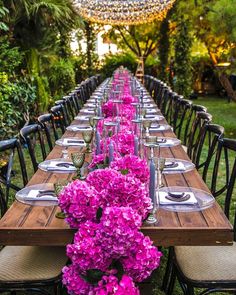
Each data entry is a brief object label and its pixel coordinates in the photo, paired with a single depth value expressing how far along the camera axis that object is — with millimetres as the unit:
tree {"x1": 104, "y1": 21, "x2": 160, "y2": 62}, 11849
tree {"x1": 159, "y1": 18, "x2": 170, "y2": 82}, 10469
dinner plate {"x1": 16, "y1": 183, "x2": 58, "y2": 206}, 1564
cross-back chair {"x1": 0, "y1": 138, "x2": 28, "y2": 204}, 1911
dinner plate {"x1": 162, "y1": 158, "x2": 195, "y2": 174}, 1945
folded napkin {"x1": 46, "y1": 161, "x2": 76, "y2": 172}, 1977
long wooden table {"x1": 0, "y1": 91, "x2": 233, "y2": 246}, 1334
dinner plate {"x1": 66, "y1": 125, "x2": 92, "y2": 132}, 2968
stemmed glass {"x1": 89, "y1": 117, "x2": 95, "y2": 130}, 2558
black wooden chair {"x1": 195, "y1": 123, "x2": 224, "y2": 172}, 2159
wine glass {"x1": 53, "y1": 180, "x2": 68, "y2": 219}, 1428
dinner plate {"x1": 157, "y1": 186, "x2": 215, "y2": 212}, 1494
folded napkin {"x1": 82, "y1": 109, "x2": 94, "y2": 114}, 3837
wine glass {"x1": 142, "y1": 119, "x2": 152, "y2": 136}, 2742
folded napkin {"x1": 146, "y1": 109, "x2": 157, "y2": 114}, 3787
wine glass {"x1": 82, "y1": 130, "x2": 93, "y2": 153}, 2241
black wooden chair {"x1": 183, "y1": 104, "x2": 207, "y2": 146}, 3021
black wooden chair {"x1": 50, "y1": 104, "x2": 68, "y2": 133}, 3171
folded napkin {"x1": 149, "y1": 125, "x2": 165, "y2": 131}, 2974
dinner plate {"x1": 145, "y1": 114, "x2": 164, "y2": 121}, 3426
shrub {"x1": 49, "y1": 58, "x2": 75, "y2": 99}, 7128
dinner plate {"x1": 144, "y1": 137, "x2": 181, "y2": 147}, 2497
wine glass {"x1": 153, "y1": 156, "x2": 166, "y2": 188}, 1616
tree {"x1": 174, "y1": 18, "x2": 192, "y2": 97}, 7716
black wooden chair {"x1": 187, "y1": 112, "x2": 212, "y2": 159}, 2709
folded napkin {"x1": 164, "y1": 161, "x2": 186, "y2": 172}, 1964
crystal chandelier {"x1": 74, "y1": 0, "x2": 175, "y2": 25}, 6247
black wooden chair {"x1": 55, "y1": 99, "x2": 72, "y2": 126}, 3634
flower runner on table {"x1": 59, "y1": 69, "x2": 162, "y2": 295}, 990
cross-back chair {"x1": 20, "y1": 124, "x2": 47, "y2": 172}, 2198
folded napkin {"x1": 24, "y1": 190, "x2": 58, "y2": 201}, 1589
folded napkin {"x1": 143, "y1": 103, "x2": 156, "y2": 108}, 4218
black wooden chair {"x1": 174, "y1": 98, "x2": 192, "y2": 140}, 3385
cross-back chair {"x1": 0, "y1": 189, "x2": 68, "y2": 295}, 1526
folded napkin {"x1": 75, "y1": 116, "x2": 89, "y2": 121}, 3458
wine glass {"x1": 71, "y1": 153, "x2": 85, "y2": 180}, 1722
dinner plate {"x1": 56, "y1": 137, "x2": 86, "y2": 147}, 2519
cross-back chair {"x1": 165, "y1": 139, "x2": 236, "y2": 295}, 1532
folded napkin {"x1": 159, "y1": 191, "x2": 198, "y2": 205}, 1528
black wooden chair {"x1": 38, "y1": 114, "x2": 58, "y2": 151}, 2643
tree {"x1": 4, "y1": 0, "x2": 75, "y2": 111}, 5474
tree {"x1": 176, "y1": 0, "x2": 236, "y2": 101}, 5240
